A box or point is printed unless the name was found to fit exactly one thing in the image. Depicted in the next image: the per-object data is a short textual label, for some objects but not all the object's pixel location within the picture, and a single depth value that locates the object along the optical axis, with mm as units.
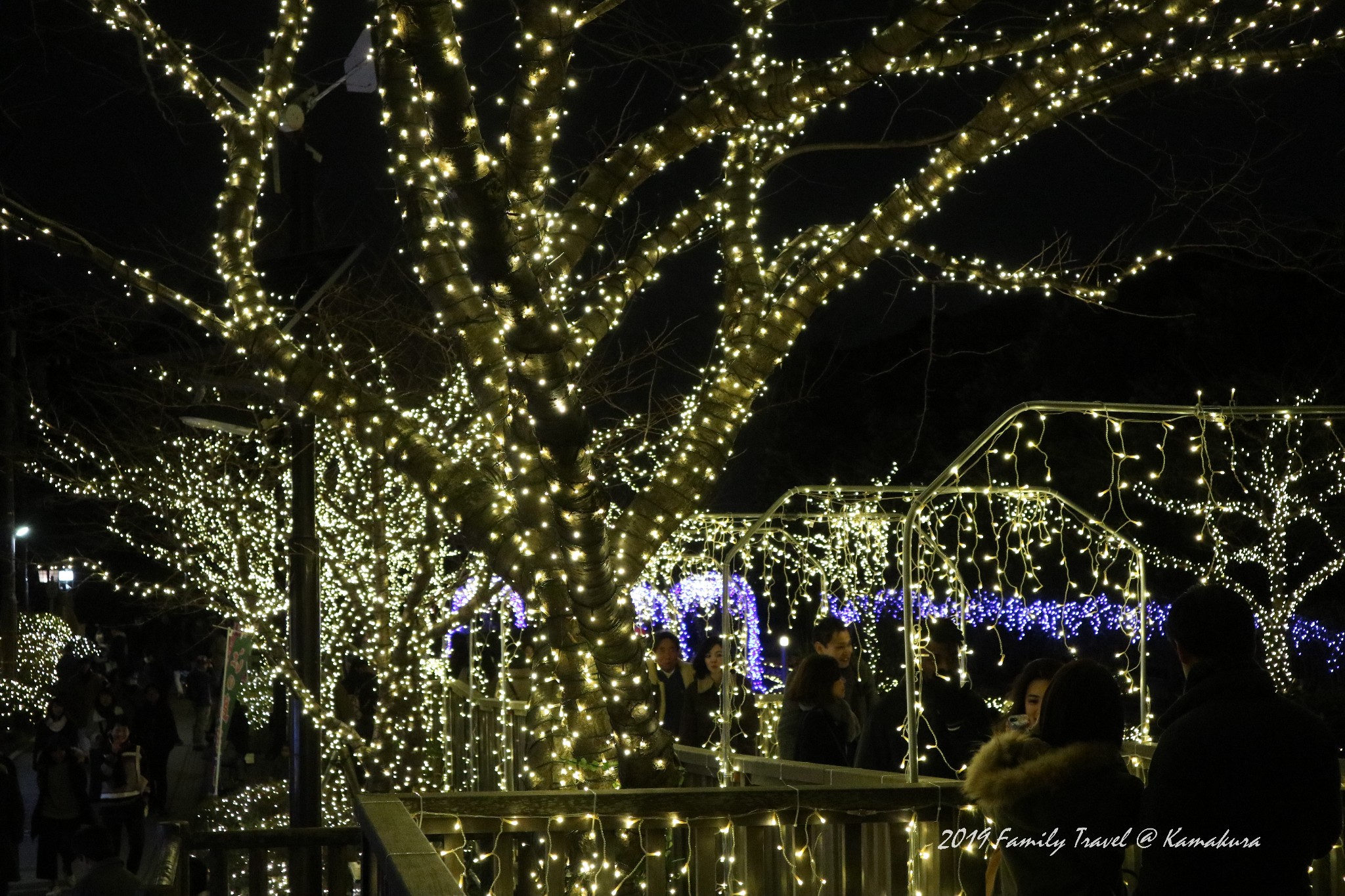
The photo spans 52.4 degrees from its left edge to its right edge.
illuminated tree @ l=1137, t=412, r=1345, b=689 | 19422
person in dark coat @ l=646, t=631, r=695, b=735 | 11125
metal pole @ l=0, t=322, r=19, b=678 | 25328
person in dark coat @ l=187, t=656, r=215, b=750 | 25375
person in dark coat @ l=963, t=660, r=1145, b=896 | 3807
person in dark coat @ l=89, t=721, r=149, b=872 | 13094
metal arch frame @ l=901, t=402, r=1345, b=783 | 6371
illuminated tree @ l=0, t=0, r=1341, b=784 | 4742
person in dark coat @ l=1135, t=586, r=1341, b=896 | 3416
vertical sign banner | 13211
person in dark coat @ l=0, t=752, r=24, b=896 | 10156
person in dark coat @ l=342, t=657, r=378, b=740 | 15984
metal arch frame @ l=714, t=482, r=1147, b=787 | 6441
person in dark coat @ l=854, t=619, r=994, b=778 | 6688
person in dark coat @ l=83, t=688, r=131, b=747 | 14709
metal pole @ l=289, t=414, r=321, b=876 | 7590
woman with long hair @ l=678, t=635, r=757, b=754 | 10422
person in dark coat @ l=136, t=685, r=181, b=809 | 16281
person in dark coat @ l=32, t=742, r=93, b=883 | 12531
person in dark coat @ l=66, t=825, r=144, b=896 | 6203
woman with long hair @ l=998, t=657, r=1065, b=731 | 5422
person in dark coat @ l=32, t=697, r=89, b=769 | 12750
